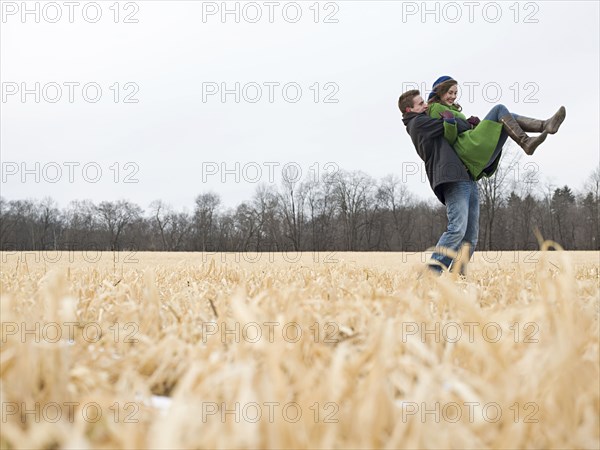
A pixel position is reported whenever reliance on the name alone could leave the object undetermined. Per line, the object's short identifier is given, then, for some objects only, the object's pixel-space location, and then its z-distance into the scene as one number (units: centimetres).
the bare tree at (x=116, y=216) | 6029
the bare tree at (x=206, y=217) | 5681
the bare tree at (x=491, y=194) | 4497
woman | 356
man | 412
